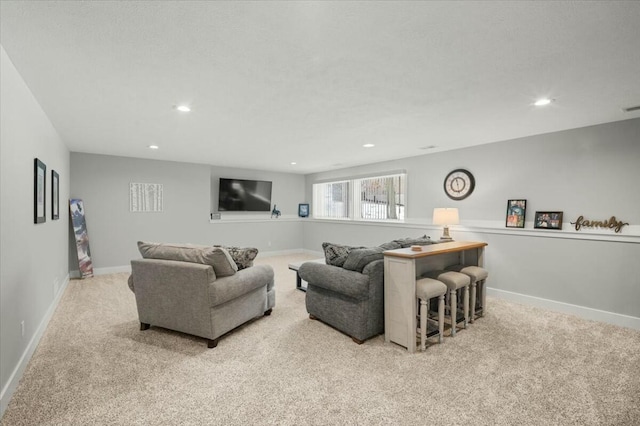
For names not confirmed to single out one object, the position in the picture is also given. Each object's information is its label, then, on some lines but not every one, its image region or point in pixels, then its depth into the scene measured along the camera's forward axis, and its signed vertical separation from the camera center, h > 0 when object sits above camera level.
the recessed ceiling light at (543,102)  2.74 +1.04
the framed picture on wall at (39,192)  2.66 +0.16
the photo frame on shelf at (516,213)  4.11 +0.00
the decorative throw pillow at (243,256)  3.17 -0.49
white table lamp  4.48 -0.09
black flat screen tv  7.01 +0.37
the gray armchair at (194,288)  2.71 -0.75
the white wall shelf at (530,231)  3.33 -0.25
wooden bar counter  2.64 -0.76
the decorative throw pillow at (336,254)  3.09 -0.45
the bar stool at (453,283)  2.99 -0.72
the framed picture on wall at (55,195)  3.57 +0.17
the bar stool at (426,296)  2.65 -0.76
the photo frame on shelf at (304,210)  8.26 +0.02
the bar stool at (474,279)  3.33 -0.75
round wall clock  4.71 +0.46
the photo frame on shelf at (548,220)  3.80 -0.09
